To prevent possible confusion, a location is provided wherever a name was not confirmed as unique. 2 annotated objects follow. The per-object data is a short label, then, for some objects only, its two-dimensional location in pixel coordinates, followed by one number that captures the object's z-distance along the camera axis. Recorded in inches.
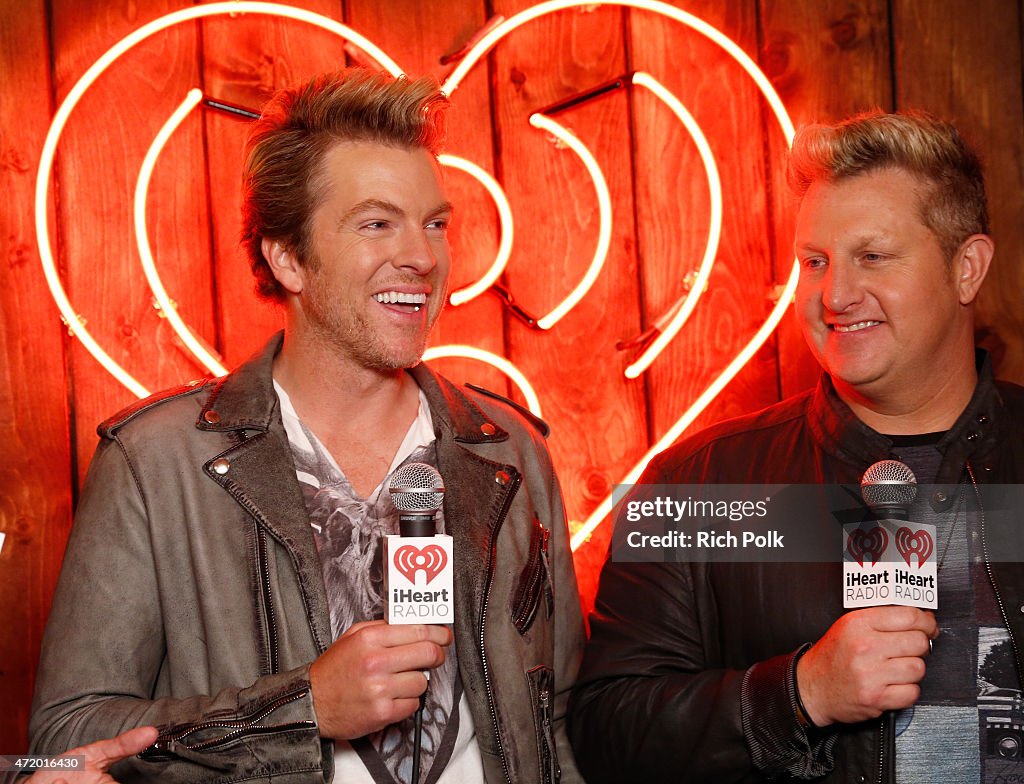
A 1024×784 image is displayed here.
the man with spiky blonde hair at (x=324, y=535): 76.1
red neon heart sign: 97.5
